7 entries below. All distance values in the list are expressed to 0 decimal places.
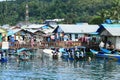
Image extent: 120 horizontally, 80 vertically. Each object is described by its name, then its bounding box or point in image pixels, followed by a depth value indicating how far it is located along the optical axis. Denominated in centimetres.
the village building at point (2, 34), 5711
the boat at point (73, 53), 4553
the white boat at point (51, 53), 4813
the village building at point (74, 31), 6173
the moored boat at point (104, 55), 4588
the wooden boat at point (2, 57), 4209
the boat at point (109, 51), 4824
